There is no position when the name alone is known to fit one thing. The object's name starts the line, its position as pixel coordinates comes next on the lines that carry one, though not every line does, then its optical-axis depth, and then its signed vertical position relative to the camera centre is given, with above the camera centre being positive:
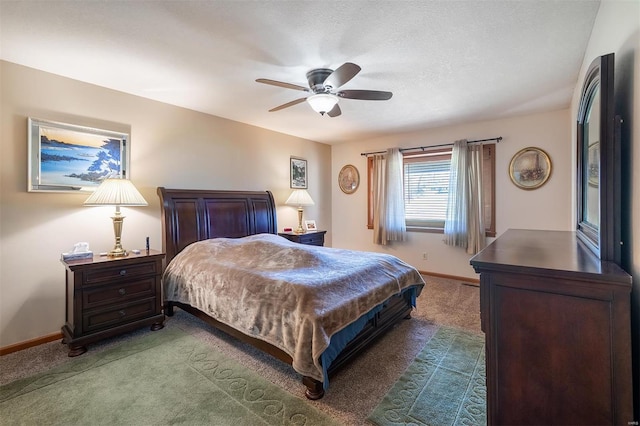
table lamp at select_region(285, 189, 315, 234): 4.76 +0.24
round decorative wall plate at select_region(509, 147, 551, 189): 3.90 +0.64
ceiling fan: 2.48 +1.08
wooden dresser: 0.91 -0.44
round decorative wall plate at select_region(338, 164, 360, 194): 5.75 +0.73
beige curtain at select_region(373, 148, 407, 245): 5.06 +0.26
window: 4.79 +0.44
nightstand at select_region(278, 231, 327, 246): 4.50 -0.38
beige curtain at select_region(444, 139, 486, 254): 4.29 +0.21
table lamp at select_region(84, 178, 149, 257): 2.60 +0.17
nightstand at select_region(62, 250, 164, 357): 2.44 -0.77
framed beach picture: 2.59 +0.60
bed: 1.88 -0.59
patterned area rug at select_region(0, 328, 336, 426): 1.70 -1.21
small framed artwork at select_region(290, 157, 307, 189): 5.18 +0.78
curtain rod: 4.21 +1.13
